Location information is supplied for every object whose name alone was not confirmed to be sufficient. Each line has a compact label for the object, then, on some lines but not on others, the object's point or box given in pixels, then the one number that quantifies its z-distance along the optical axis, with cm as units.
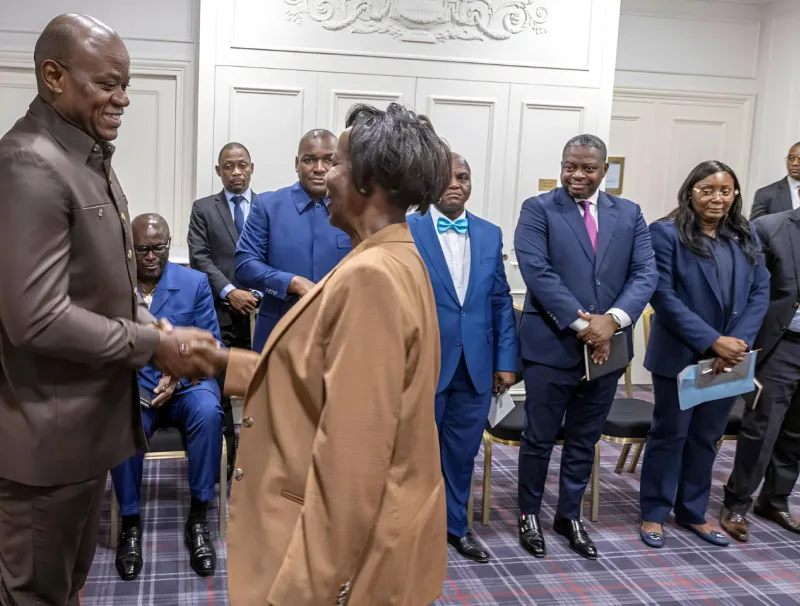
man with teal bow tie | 315
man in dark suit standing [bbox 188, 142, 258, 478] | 403
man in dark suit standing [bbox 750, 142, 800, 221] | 518
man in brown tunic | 159
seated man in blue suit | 313
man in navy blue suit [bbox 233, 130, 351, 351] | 320
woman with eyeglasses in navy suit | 331
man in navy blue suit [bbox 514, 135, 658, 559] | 323
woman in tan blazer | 129
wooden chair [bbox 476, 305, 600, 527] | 358
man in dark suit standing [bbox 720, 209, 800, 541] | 354
